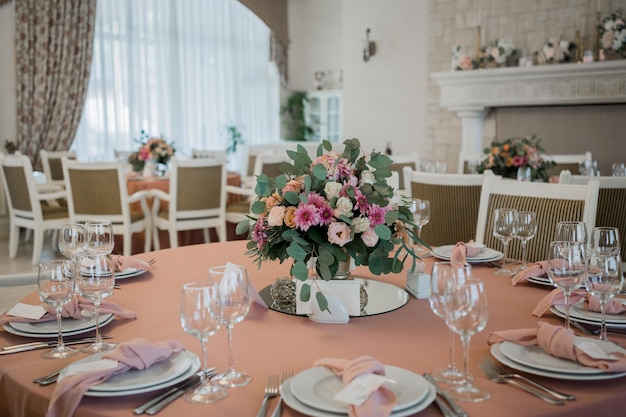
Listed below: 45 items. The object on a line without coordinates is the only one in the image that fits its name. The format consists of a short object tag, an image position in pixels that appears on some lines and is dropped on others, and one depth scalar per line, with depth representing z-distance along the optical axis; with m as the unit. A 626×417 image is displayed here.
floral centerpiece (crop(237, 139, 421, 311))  1.63
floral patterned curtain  8.20
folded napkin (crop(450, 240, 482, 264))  2.17
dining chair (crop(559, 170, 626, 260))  2.99
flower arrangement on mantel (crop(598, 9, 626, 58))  6.09
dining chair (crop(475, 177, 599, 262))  2.51
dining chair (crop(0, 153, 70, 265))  5.76
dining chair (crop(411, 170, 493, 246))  3.24
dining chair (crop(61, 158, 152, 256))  5.23
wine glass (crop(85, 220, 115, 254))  1.93
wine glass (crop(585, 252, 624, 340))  1.45
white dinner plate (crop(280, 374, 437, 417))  1.11
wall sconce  8.58
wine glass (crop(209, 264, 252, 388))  1.29
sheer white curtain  9.12
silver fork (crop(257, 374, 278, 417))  1.15
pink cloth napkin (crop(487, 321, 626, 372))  1.28
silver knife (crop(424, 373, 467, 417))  1.13
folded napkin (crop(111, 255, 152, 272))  2.12
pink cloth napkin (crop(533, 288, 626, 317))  1.65
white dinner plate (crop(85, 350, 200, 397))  1.21
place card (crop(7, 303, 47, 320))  1.64
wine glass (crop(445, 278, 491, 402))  1.20
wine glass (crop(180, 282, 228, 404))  1.21
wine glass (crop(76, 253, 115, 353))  1.50
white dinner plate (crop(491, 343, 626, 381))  1.26
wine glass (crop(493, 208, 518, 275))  2.14
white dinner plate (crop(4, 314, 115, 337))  1.57
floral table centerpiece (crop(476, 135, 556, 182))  4.25
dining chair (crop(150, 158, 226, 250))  5.43
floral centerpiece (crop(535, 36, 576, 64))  6.57
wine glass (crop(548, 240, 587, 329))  1.50
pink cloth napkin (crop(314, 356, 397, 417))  1.08
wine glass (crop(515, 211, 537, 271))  2.12
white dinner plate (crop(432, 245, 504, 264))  2.23
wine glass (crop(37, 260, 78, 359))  1.48
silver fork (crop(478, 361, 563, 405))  1.19
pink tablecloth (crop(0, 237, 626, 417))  1.19
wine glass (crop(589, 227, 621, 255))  1.73
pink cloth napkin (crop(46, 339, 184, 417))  1.20
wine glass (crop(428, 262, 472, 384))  1.24
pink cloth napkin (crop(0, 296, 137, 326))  1.64
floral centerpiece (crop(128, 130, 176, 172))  6.40
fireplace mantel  6.20
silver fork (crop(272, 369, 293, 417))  1.14
